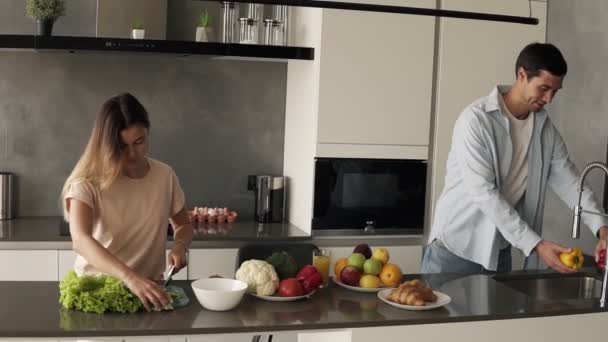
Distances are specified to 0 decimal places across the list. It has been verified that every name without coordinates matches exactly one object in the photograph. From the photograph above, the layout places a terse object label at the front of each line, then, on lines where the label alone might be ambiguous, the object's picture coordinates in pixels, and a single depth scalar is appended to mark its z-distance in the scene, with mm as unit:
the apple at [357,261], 2766
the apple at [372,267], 2732
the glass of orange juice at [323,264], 2738
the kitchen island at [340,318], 2188
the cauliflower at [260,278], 2521
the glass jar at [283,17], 4238
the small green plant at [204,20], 4223
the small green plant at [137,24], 4031
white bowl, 2354
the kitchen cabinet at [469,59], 4160
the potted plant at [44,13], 3992
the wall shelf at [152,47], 3789
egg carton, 4356
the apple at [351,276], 2723
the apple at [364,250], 2869
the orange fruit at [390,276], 2723
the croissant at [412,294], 2523
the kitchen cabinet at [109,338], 2145
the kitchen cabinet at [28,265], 3656
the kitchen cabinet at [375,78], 3973
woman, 2562
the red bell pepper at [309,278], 2570
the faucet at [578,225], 2729
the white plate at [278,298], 2512
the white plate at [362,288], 2695
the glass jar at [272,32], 4211
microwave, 4078
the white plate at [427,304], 2508
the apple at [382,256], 2795
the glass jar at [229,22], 4188
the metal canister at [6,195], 4191
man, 3094
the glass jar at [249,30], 4133
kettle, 4430
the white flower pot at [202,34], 4199
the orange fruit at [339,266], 2798
